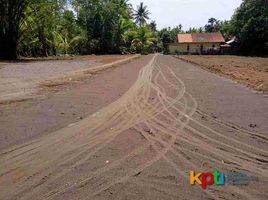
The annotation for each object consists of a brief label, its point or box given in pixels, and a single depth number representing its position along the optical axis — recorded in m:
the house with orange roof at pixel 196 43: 56.26
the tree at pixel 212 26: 79.14
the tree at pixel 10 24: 22.11
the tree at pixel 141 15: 59.62
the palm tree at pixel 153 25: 78.47
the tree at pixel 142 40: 46.86
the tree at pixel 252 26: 38.47
